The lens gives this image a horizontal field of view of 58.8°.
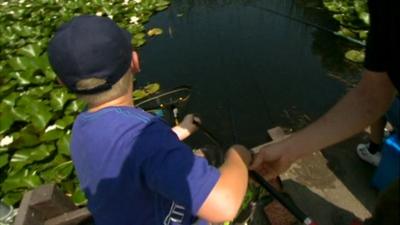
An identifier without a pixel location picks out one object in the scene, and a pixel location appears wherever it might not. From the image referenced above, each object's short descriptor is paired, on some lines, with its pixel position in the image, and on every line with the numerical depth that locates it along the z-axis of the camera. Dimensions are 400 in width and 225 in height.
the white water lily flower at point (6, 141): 2.96
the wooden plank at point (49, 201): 1.93
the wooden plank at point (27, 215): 1.85
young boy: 0.98
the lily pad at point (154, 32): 5.11
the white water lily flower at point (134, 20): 5.60
